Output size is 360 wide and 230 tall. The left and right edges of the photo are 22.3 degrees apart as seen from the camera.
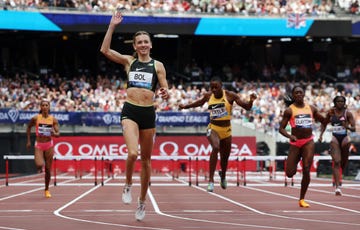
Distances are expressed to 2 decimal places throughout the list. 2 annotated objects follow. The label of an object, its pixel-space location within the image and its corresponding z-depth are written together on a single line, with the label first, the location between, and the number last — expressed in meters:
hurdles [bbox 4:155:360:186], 24.28
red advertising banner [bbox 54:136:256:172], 37.12
